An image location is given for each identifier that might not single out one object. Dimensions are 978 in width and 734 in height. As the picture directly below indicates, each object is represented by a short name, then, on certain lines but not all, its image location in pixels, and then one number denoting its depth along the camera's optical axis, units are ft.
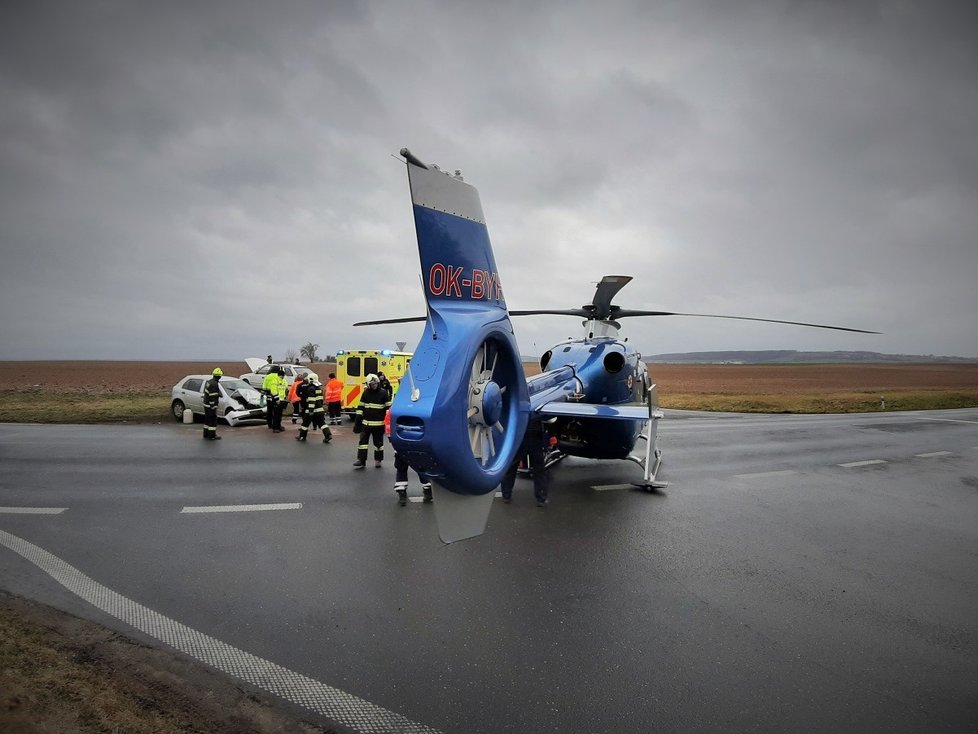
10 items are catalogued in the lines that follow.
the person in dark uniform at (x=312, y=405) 41.22
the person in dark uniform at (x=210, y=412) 39.63
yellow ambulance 57.66
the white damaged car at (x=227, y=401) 50.03
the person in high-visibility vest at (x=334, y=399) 52.90
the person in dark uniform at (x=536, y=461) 21.31
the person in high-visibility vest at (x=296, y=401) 44.62
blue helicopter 11.49
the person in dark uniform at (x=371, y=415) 29.19
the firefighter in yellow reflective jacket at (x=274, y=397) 45.73
